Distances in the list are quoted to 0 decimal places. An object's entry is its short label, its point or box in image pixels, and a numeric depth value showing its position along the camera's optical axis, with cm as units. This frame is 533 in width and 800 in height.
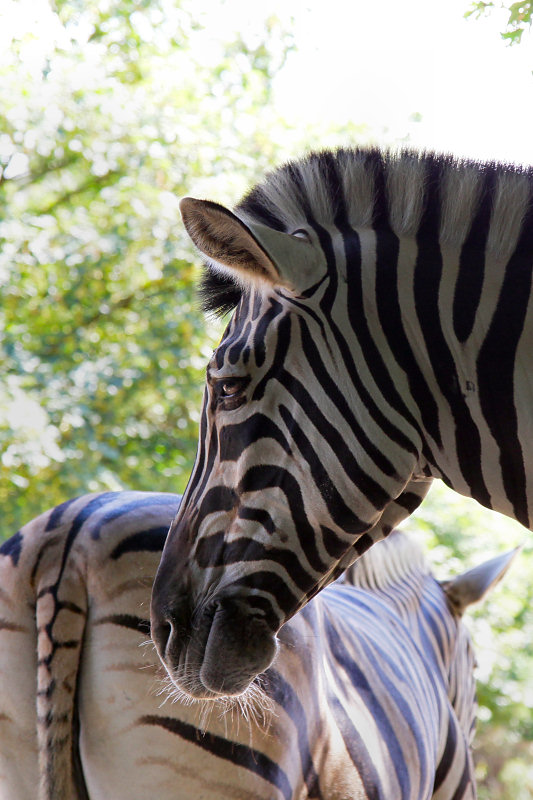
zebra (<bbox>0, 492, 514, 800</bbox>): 582
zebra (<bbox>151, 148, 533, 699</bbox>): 570
